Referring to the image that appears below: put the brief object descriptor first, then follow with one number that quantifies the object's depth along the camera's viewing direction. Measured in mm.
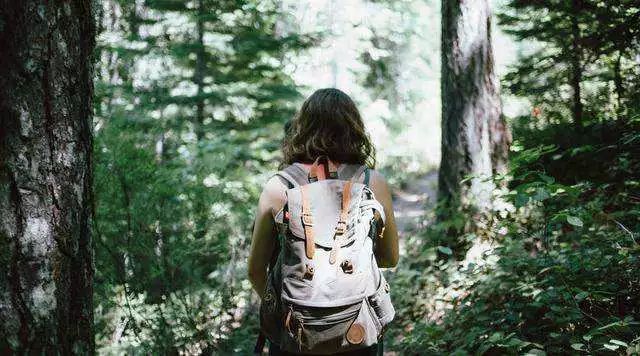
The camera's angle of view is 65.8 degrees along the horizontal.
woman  2389
